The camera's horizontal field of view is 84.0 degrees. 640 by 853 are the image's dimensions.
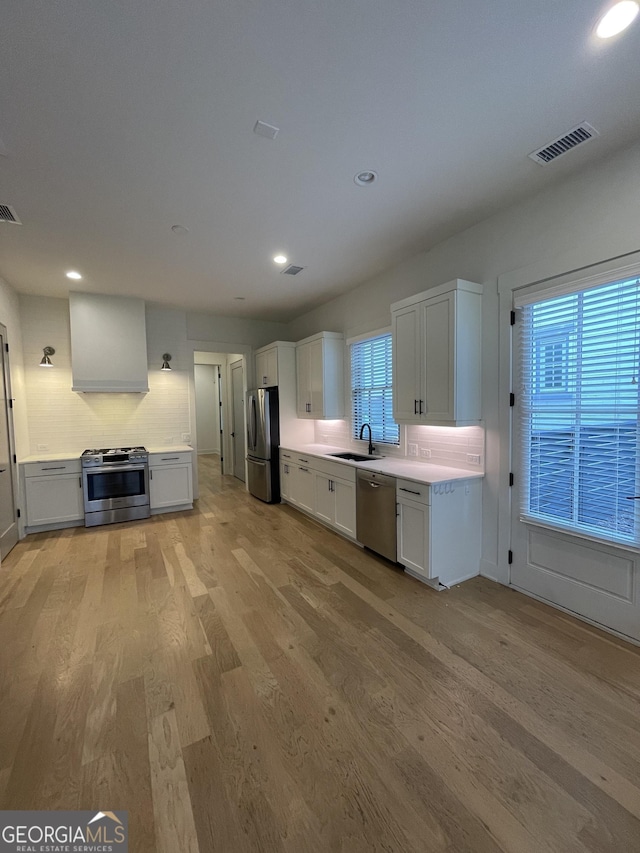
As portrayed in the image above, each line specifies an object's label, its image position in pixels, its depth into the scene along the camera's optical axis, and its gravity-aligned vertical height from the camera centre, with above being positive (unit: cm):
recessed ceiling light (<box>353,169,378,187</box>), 234 +155
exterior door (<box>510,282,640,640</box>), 224 -51
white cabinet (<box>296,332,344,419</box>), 491 +51
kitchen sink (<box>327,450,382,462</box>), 434 -59
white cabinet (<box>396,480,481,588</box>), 287 -103
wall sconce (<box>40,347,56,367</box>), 467 +81
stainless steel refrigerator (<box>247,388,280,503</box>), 540 -45
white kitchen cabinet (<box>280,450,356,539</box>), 390 -98
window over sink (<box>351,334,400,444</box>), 418 +27
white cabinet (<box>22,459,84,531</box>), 433 -95
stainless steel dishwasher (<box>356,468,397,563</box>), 326 -100
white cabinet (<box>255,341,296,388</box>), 547 +81
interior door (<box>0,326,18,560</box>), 377 -60
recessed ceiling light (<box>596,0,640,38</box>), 138 +153
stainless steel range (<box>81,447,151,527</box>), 458 -92
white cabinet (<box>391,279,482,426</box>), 291 +47
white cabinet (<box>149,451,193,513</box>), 502 -96
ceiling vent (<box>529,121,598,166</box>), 199 +154
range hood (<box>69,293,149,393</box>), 468 +99
